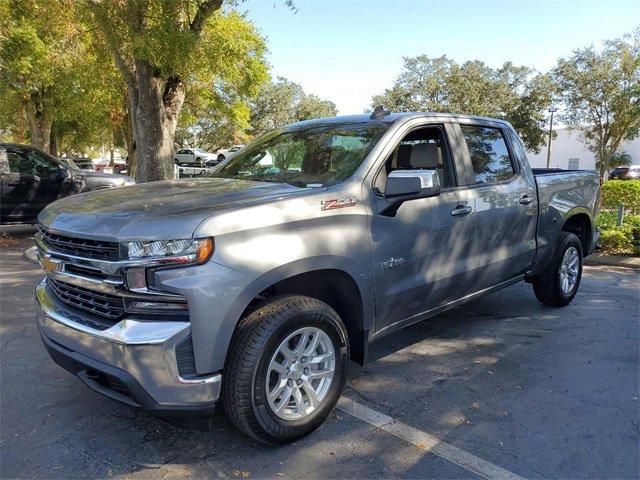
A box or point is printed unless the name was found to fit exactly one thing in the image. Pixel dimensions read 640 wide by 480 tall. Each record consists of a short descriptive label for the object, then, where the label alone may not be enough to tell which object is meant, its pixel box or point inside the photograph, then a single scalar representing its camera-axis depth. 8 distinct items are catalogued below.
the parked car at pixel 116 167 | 41.25
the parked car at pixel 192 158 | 36.91
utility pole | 30.17
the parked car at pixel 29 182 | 9.79
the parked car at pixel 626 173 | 28.06
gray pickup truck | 2.54
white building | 41.28
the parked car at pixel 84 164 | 33.19
